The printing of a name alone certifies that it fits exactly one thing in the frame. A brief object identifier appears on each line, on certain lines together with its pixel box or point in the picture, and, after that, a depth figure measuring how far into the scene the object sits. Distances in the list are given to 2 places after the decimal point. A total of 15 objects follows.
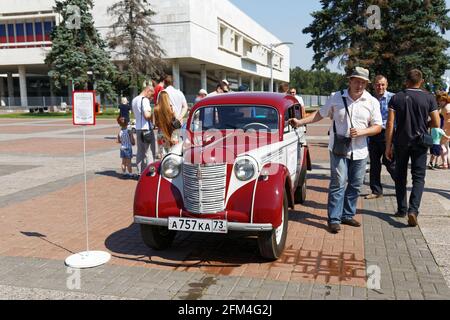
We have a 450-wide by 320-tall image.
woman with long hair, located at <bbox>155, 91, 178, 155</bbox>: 7.19
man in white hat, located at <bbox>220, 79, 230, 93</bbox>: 9.79
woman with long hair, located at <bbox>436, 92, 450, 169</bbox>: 9.29
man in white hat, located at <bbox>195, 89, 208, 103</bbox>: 10.17
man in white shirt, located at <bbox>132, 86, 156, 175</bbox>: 7.96
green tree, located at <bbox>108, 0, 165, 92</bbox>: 39.81
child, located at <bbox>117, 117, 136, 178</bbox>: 8.95
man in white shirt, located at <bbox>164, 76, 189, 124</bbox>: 7.79
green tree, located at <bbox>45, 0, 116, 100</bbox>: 38.53
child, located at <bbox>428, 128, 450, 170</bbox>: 9.09
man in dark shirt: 5.53
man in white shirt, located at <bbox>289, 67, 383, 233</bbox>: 5.28
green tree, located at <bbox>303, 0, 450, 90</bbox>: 33.88
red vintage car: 4.15
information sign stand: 4.47
